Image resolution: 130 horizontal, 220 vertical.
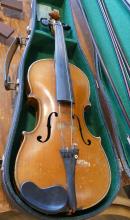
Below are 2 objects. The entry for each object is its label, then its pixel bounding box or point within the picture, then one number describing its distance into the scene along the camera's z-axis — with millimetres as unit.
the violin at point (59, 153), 723
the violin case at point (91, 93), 794
